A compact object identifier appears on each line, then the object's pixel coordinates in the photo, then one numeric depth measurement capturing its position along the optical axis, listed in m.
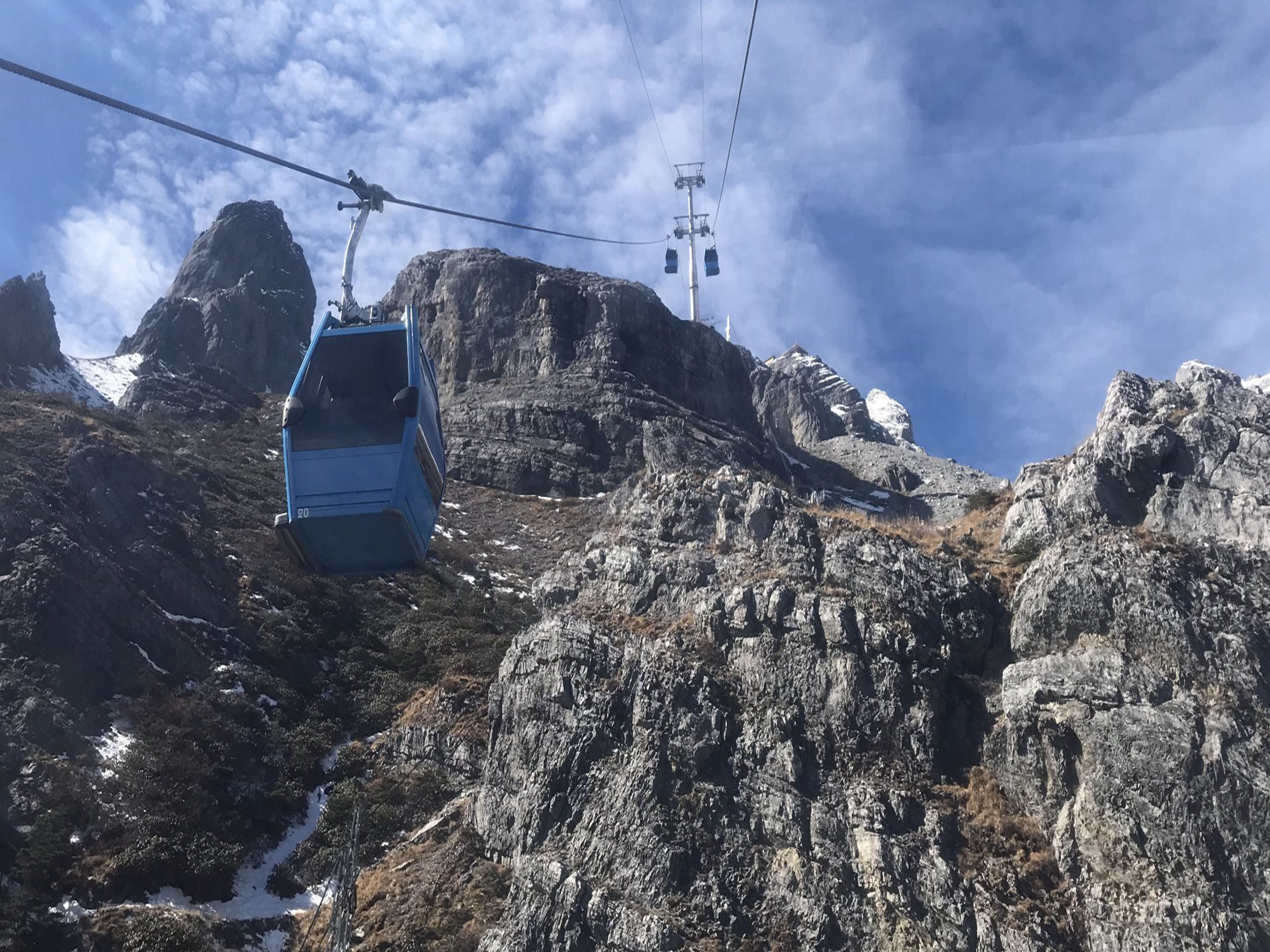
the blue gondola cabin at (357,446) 17.94
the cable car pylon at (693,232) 75.81
